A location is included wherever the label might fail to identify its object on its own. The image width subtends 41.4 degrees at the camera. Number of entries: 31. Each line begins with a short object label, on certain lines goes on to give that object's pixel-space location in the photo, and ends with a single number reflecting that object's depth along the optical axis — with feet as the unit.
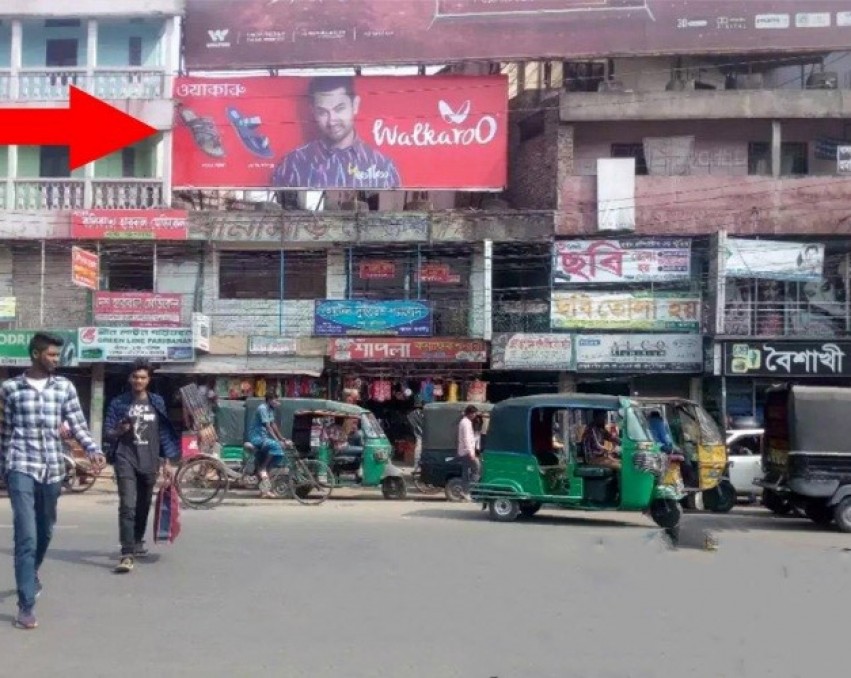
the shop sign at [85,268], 82.02
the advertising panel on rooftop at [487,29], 89.25
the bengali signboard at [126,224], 86.02
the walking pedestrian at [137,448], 30.60
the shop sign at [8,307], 87.45
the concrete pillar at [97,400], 88.07
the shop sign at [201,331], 84.99
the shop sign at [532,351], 86.38
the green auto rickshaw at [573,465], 45.29
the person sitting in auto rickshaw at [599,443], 47.52
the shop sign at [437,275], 88.22
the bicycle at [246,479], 52.11
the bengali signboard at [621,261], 86.48
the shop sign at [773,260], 85.30
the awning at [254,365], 86.79
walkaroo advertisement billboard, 89.51
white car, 61.21
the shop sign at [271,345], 87.10
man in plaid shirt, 23.35
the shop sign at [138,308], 86.99
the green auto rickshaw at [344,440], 61.41
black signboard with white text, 83.76
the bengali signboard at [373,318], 87.04
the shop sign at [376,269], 88.53
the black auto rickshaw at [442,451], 62.95
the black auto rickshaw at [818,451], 47.32
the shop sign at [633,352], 86.17
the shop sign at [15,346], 86.43
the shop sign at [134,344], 85.40
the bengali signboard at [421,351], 86.17
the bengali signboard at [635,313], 86.33
